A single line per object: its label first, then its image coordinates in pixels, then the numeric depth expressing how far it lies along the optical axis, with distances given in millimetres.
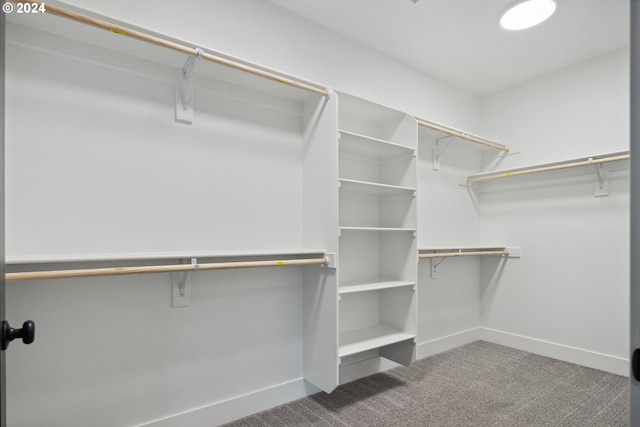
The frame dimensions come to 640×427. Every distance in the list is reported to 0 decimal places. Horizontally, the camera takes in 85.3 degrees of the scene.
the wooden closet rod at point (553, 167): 2664
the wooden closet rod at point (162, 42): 1448
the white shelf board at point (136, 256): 1378
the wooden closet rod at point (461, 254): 2755
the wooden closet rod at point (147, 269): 1343
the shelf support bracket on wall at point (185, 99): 1893
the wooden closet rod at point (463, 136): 2829
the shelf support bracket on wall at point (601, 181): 2869
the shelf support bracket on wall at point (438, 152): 3328
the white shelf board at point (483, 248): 3054
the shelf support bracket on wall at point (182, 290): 1924
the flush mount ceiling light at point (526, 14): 2320
